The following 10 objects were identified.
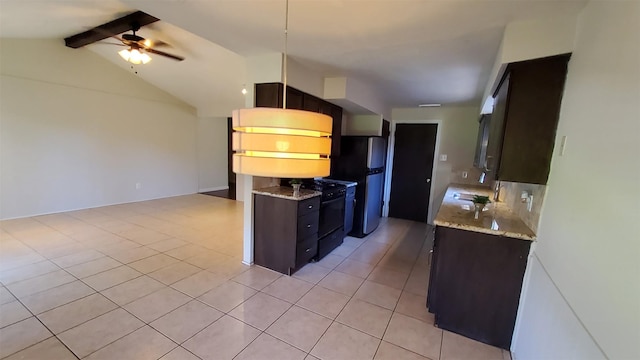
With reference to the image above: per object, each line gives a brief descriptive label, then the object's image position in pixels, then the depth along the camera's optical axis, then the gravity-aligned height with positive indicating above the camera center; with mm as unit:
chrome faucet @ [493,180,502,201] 3236 -472
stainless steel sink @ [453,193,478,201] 3225 -551
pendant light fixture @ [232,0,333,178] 1146 +16
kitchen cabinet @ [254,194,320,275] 2779 -973
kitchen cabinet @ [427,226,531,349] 1839 -968
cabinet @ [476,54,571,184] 1682 +272
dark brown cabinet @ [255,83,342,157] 2688 +554
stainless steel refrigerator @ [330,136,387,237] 4105 -343
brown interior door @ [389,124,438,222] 5180 -380
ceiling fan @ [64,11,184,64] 3242 +1461
